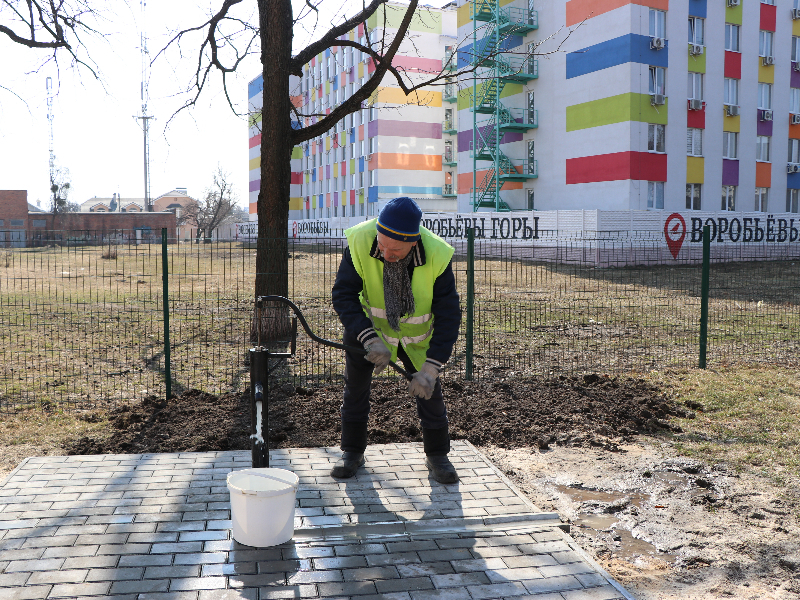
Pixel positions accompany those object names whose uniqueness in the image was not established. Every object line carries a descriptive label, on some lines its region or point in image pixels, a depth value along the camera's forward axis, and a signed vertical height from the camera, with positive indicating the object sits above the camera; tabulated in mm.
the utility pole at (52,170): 69875 +8072
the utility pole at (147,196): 73875 +5865
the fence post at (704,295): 8531 -585
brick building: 72125 +3351
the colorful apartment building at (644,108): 27578 +6635
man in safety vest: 3957 -341
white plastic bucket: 3432 -1421
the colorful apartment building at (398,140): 46719 +8060
